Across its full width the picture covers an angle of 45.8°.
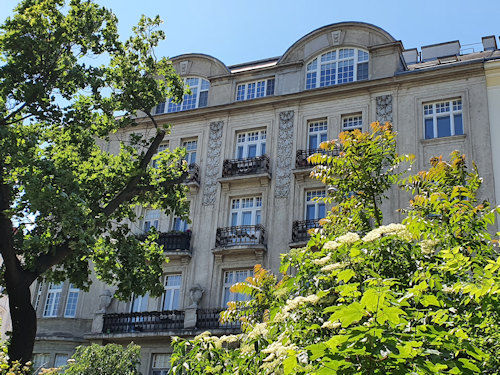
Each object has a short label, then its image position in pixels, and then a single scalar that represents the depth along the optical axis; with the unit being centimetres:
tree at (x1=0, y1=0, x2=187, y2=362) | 1406
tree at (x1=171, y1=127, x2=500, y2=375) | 505
